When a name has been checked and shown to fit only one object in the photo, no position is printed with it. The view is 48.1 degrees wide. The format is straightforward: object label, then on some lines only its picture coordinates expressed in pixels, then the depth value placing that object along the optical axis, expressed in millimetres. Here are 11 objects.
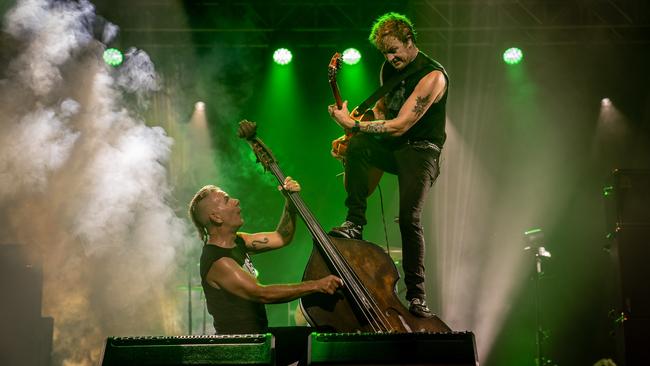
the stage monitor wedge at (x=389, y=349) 3520
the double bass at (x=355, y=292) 4465
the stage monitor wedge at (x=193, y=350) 3568
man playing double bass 4863
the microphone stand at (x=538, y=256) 10055
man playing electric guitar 4797
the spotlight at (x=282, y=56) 11812
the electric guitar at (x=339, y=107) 4910
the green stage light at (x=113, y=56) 11531
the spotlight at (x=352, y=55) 11672
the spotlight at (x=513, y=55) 11898
